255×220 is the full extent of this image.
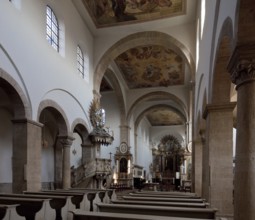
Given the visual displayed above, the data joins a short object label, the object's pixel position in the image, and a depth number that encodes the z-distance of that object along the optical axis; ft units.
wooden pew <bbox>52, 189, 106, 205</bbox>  27.74
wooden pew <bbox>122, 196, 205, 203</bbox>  22.84
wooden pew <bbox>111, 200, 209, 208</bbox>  19.42
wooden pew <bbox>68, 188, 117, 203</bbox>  31.23
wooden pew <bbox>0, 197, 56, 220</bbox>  19.20
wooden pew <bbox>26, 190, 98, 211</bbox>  25.44
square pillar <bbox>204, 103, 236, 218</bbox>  24.26
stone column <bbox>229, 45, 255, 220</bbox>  13.33
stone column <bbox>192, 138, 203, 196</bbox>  45.19
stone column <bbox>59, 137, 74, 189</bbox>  43.18
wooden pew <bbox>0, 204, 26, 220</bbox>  15.84
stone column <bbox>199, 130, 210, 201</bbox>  27.04
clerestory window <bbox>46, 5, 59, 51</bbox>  39.29
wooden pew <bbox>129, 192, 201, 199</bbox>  27.41
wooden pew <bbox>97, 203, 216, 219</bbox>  16.39
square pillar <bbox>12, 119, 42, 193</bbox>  30.83
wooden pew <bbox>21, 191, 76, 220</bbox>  22.04
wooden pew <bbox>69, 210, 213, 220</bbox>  13.23
